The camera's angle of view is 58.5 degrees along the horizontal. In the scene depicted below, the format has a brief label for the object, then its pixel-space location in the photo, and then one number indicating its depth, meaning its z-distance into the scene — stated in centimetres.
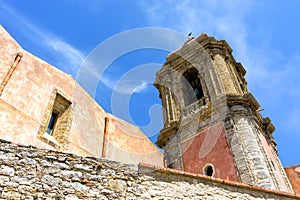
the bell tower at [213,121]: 930
